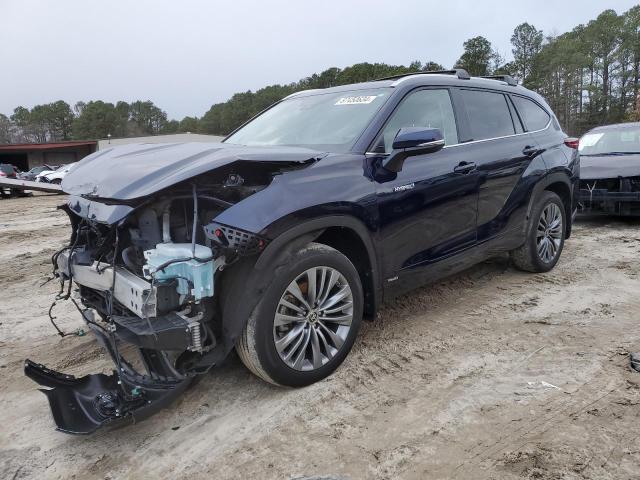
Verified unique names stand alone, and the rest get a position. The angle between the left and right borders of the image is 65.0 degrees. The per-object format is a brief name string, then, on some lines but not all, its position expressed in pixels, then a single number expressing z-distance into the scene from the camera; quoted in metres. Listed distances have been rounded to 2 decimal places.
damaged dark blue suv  2.63
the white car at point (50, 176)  29.16
